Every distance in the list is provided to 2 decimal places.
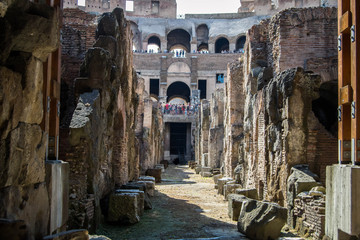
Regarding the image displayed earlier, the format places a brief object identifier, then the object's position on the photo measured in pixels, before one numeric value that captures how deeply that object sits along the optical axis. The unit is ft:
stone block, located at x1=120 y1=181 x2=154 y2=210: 30.01
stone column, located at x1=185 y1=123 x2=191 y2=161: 113.39
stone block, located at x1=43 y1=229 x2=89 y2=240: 11.10
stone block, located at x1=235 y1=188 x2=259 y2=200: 29.40
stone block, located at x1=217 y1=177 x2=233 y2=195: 40.04
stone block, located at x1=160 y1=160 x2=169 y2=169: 86.49
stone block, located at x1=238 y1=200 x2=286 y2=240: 20.34
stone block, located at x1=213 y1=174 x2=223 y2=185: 50.55
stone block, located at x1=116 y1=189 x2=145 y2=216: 26.73
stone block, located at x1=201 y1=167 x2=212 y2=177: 61.72
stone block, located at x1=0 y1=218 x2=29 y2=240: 8.66
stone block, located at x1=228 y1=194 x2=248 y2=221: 26.58
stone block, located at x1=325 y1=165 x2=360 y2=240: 12.91
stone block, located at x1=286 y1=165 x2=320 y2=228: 22.09
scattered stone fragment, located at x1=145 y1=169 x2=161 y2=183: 53.67
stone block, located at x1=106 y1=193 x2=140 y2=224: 24.32
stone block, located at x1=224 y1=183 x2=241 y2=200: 35.90
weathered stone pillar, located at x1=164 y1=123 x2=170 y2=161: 109.81
